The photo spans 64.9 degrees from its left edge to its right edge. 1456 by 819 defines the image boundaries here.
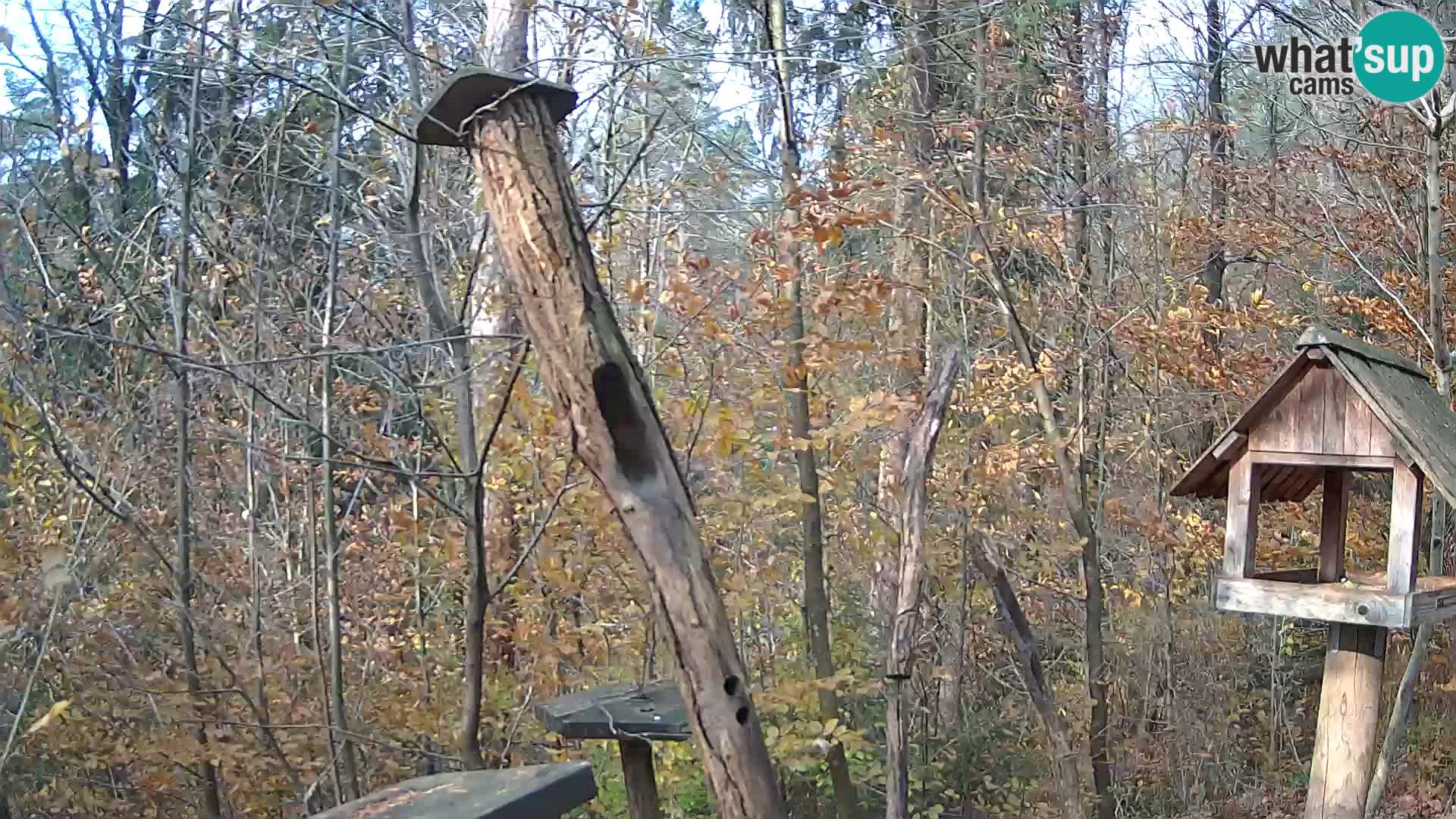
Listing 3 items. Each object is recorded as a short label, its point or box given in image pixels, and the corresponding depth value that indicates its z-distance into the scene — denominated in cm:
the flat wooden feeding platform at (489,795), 222
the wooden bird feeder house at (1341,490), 350
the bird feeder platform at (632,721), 346
